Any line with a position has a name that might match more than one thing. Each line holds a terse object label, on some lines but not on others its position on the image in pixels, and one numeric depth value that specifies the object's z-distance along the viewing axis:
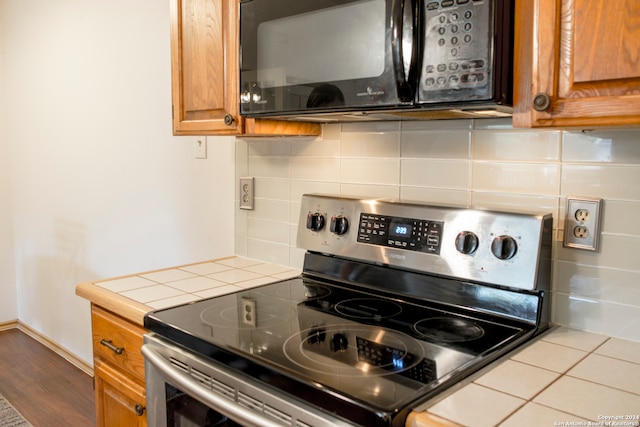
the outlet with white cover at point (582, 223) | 1.14
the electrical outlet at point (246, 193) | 1.89
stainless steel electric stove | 0.90
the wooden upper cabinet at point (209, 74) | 1.47
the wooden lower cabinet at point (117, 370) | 1.39
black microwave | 0.98
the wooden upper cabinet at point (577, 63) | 0.84
